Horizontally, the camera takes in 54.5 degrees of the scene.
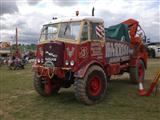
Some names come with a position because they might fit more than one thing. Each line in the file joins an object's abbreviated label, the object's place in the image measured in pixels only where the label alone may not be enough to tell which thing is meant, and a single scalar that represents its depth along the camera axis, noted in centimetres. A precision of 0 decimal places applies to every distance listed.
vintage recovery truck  457
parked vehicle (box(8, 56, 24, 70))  1260
